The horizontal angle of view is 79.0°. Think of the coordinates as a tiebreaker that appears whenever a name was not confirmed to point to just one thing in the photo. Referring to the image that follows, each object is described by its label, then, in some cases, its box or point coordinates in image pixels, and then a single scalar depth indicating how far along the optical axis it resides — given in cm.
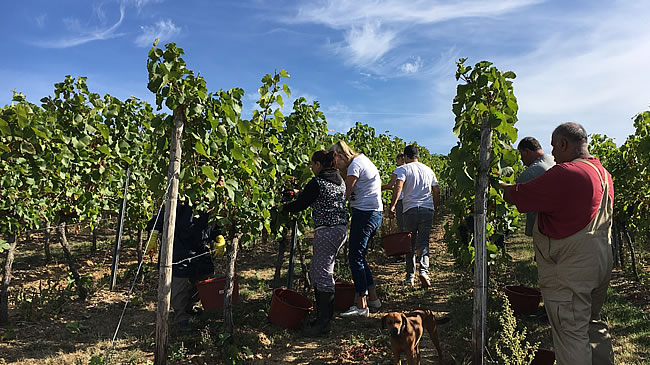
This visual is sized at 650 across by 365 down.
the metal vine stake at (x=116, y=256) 622
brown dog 285
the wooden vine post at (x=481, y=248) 307
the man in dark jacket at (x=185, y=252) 443
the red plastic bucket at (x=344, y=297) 484
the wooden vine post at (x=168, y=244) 294
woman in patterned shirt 411
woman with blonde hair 445
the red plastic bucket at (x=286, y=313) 423
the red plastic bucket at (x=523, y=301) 445
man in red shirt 247
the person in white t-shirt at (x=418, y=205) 555
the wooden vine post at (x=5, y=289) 495
